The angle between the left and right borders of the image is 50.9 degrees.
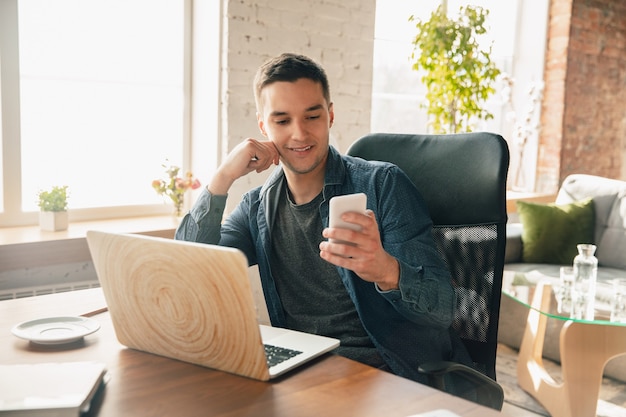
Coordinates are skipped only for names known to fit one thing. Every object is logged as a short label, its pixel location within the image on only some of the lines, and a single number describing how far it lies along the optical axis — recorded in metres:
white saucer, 1.20
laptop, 0.98
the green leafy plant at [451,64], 3.92
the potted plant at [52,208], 2.67
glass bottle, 2.38
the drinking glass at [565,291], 2.29
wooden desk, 0.94
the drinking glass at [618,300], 2.23
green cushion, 3.54
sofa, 3.50
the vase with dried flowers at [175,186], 2.96
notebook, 0.88
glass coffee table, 2.42
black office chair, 1.53
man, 1.44
